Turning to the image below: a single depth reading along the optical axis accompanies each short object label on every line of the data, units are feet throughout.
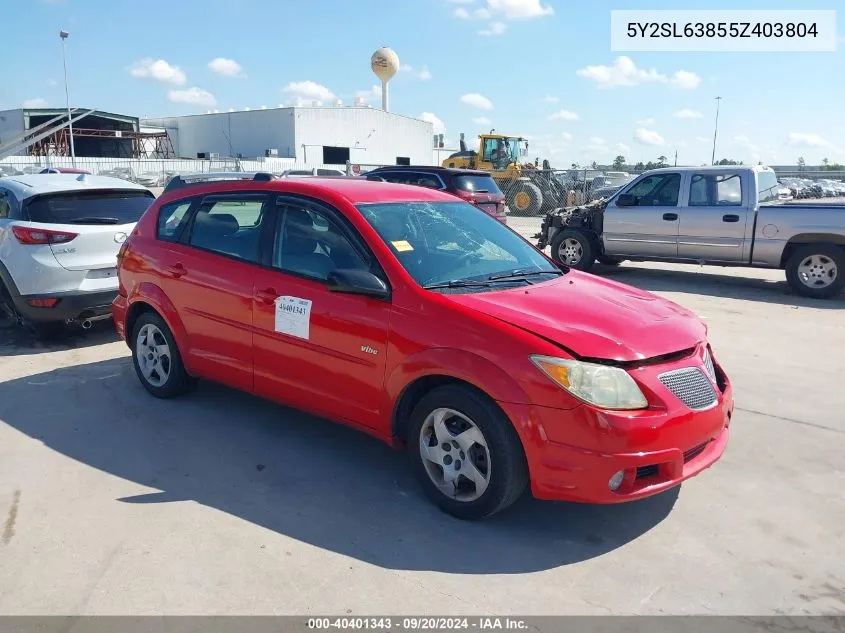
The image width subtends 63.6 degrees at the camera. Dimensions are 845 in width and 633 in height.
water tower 185.57
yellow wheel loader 79.77
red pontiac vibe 10.46
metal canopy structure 153.58
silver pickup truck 31.35
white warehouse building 159.84
